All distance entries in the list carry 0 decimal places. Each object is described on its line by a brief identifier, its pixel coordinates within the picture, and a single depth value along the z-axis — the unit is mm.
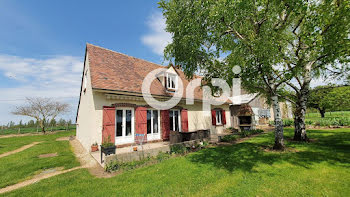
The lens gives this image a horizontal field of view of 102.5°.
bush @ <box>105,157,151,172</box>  5258
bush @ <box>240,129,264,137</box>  11762
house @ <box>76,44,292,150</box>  7934
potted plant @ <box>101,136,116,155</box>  6370
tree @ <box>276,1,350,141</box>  4727
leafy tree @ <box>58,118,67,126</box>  32281
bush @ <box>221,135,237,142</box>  10092
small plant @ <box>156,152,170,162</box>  6291
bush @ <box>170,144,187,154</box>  7281
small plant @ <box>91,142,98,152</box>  7562
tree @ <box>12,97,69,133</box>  23266
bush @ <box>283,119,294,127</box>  18219
